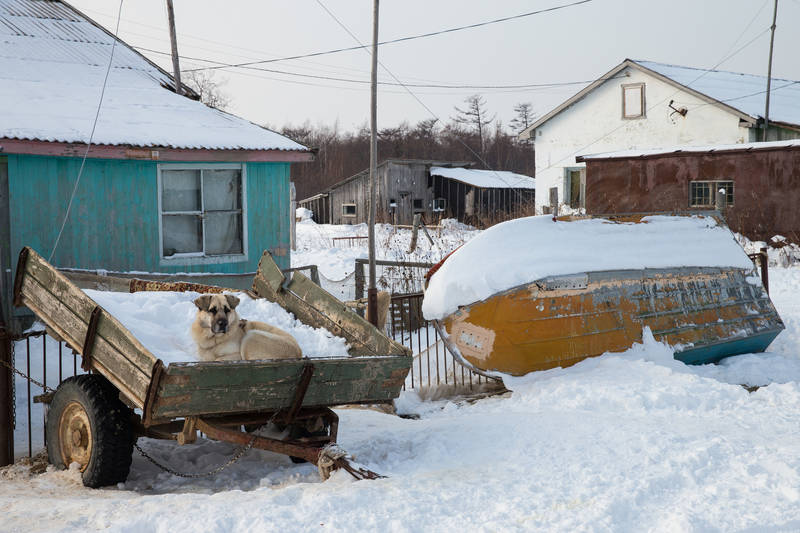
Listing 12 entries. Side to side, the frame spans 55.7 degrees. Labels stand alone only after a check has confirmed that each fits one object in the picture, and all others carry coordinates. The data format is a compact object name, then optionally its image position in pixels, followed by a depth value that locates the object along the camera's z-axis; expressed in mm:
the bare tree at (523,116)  89750
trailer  4805
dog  5470
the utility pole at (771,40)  28702
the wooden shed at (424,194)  42688
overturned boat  7645
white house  28406
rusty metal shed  18250
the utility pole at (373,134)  11233
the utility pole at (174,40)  18066
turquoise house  9852
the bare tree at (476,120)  81750
